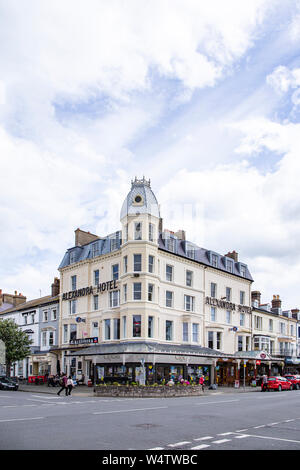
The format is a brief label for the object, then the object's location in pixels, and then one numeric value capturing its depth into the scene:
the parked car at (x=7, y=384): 41.81
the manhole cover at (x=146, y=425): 14.22
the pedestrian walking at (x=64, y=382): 32.56
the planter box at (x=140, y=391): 31.59
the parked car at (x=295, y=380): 45.12
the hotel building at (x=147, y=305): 40.91
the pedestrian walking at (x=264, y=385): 41.44
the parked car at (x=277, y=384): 41.61
